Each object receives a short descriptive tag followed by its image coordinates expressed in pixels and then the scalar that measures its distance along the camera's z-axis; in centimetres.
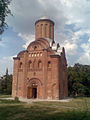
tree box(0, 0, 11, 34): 738
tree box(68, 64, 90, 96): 2454
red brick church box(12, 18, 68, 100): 1770
